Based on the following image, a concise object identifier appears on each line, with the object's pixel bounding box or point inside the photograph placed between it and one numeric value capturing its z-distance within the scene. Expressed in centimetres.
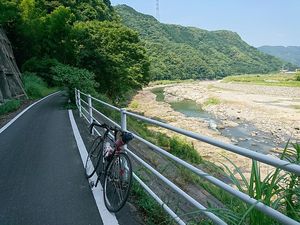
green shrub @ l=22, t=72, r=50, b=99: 1716
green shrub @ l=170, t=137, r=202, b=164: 943
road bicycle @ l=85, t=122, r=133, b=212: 267
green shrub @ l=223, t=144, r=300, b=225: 158
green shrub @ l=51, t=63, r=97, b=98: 1061
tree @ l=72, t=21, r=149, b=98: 1628
